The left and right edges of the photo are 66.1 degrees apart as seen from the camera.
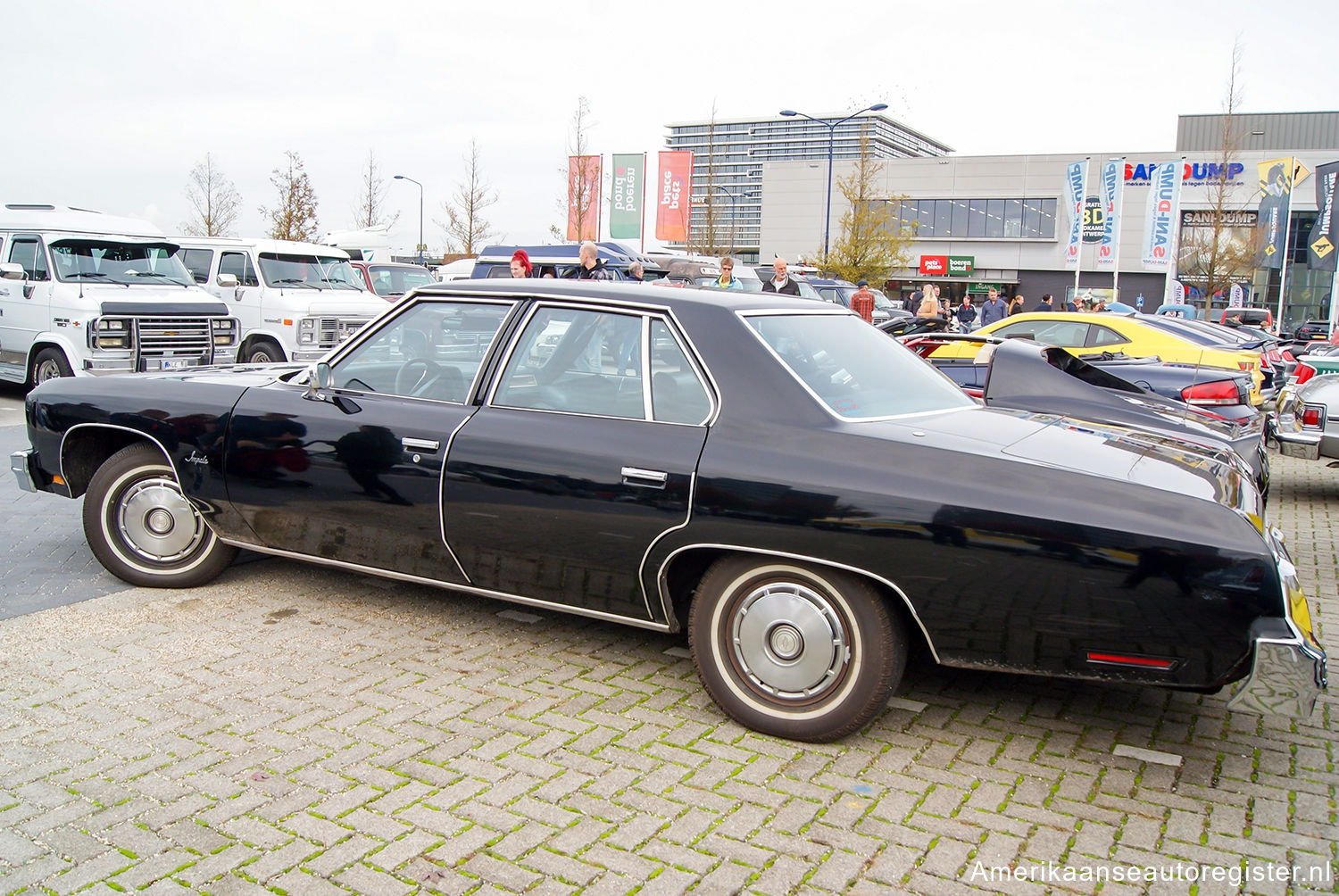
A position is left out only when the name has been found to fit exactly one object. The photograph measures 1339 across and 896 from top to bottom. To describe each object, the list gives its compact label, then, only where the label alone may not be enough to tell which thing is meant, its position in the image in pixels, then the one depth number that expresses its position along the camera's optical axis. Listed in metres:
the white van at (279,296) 14.34
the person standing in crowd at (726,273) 12.43
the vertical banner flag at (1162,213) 28.12
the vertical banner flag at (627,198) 40.44
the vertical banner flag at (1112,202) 27.19
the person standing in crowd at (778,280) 13.50
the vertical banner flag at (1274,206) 33.16
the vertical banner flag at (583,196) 40.28
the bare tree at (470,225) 48.00
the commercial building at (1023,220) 56.03
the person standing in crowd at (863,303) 16.16
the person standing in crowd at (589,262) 9.18
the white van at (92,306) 11.95
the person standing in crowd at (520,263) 9.64
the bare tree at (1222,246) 34.12
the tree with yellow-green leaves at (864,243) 44.31
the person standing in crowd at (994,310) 22.75
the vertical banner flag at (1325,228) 24.95
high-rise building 55.53
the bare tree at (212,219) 40.88
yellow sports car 10.85
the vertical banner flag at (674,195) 41.75
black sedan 3.06
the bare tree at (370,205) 48.44
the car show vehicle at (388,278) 18.28
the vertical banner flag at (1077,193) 29.03
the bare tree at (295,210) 39.94
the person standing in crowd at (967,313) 30.95
